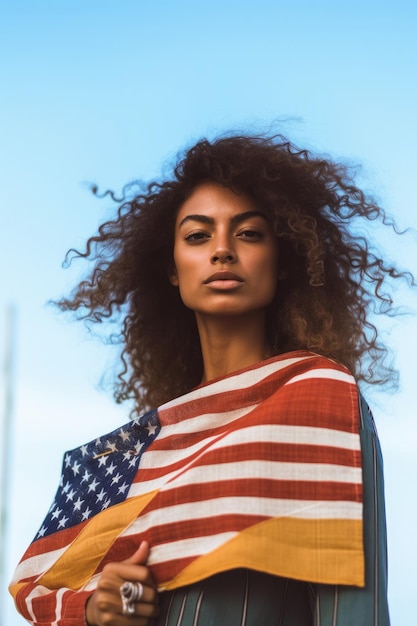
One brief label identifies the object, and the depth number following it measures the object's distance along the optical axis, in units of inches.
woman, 108.3
